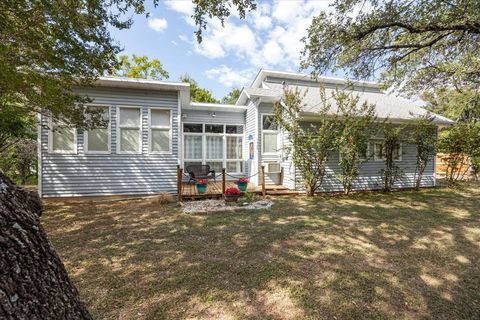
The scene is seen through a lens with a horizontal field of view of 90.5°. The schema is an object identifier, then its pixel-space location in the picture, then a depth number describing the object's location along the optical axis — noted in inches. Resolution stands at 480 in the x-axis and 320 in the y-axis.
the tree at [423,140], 382.9
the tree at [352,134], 319.3
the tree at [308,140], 320.2
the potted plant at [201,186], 302.0
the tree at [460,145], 400.8
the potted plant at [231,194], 283.7
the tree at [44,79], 33.3
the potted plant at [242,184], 313.4
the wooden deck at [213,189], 301.7
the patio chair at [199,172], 363.6
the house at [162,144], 303.7
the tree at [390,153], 369.7
